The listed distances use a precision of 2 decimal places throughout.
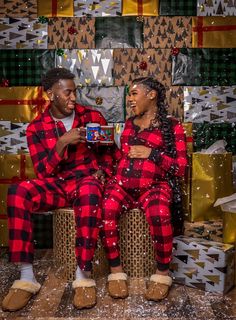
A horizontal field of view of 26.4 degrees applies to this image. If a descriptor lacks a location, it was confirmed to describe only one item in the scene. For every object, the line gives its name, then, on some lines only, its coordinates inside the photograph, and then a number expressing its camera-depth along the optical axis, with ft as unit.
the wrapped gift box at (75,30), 13.65
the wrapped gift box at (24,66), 13.80
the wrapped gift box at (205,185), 12.01
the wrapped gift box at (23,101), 13.80
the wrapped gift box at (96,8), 13.60
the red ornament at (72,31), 13.65
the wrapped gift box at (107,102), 13.70
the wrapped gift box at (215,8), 13.34
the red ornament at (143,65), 13.53
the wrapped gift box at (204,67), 13.48
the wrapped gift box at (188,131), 13.51
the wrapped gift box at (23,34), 13.73
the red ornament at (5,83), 13.79
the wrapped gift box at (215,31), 13.37
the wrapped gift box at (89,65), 13.66
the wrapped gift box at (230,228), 10.50
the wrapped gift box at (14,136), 13.91
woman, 9.92
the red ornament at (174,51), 13.48
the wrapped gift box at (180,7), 13.42
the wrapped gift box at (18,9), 13.69
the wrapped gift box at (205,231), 11.36
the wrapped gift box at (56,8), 13.64
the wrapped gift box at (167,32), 13.48
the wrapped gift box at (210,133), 13.60
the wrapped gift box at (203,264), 9.87
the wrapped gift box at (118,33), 13.61
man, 9.70
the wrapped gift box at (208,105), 13.55
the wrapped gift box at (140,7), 13.48
